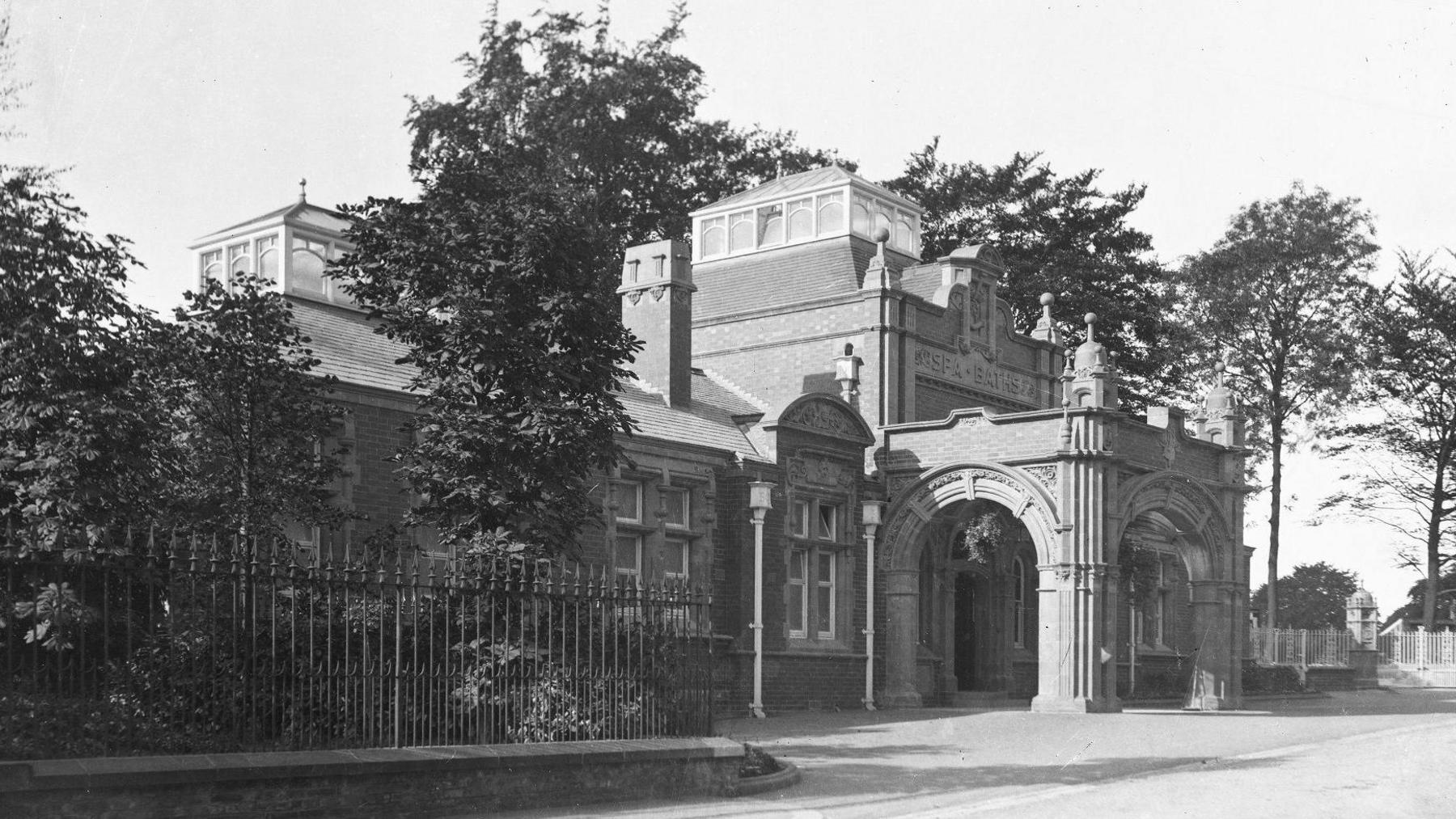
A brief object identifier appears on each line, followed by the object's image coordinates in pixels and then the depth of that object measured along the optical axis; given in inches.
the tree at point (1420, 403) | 1940.2
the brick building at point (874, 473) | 981.8
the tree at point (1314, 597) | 2716.5
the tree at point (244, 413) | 602.9
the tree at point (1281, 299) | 1851.6
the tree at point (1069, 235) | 1827.0
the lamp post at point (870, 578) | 1069.1
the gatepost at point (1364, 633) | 1855.3
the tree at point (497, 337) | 579.8
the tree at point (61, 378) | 484.4
